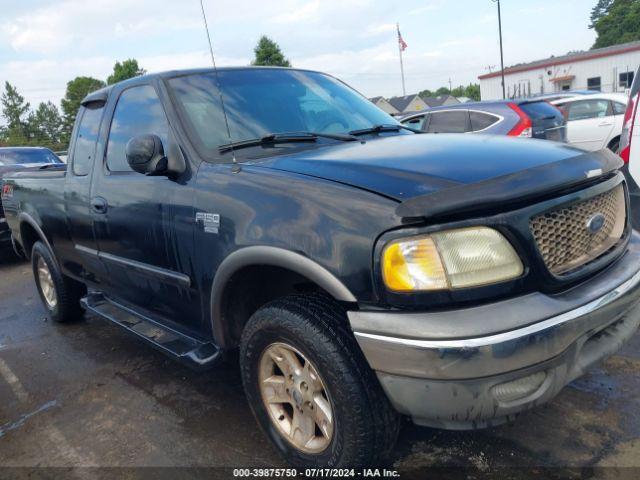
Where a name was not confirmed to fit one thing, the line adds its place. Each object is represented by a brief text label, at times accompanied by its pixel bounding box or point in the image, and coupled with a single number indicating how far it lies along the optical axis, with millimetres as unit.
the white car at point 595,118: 10656
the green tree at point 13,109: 82688
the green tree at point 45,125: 75688
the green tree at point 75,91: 60312
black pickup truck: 1814
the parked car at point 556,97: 12938
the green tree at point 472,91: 92800
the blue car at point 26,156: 10288
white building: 44156
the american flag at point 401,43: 48844
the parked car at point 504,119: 7809
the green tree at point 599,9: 105438
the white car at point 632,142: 4352
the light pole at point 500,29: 33375
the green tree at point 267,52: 37719
